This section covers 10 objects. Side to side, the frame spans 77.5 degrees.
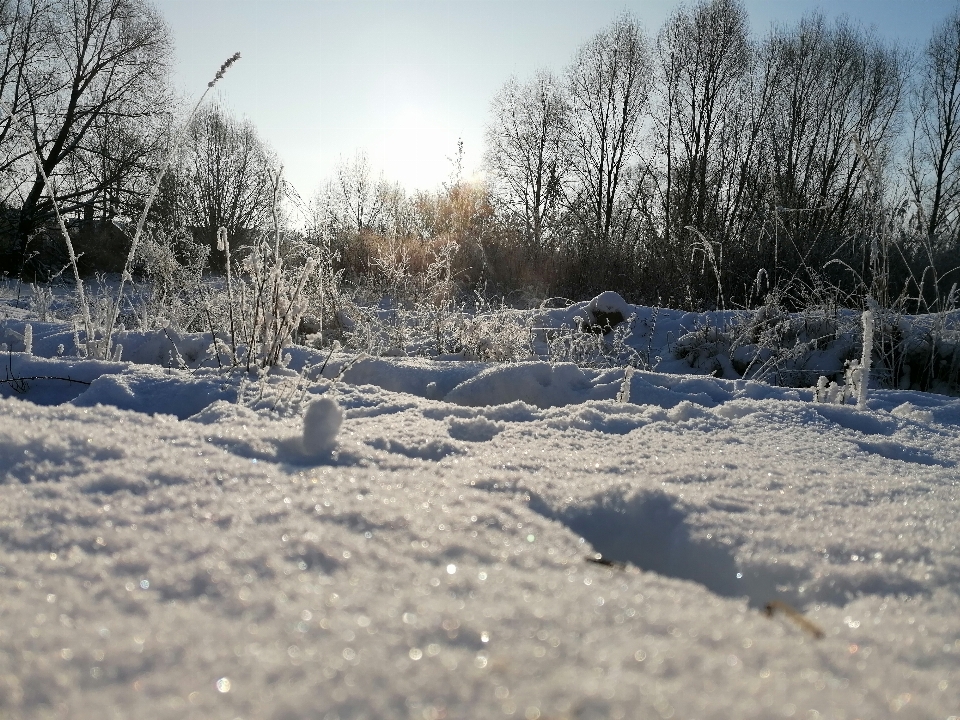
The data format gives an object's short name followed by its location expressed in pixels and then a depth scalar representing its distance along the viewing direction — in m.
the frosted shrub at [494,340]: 4.04
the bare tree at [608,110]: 18.98
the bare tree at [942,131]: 17.64
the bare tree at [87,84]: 12.14
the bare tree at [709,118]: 17.67
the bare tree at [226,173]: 18.86
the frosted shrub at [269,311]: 2.14
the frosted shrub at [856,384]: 1.99
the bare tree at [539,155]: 20.73
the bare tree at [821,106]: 17.44
